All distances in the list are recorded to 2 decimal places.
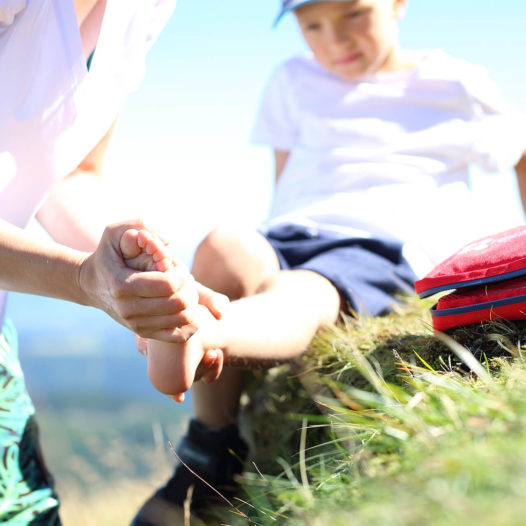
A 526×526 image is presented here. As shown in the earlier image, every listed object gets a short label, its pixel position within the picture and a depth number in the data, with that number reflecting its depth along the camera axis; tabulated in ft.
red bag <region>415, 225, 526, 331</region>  4.18
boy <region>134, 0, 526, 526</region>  5.83
